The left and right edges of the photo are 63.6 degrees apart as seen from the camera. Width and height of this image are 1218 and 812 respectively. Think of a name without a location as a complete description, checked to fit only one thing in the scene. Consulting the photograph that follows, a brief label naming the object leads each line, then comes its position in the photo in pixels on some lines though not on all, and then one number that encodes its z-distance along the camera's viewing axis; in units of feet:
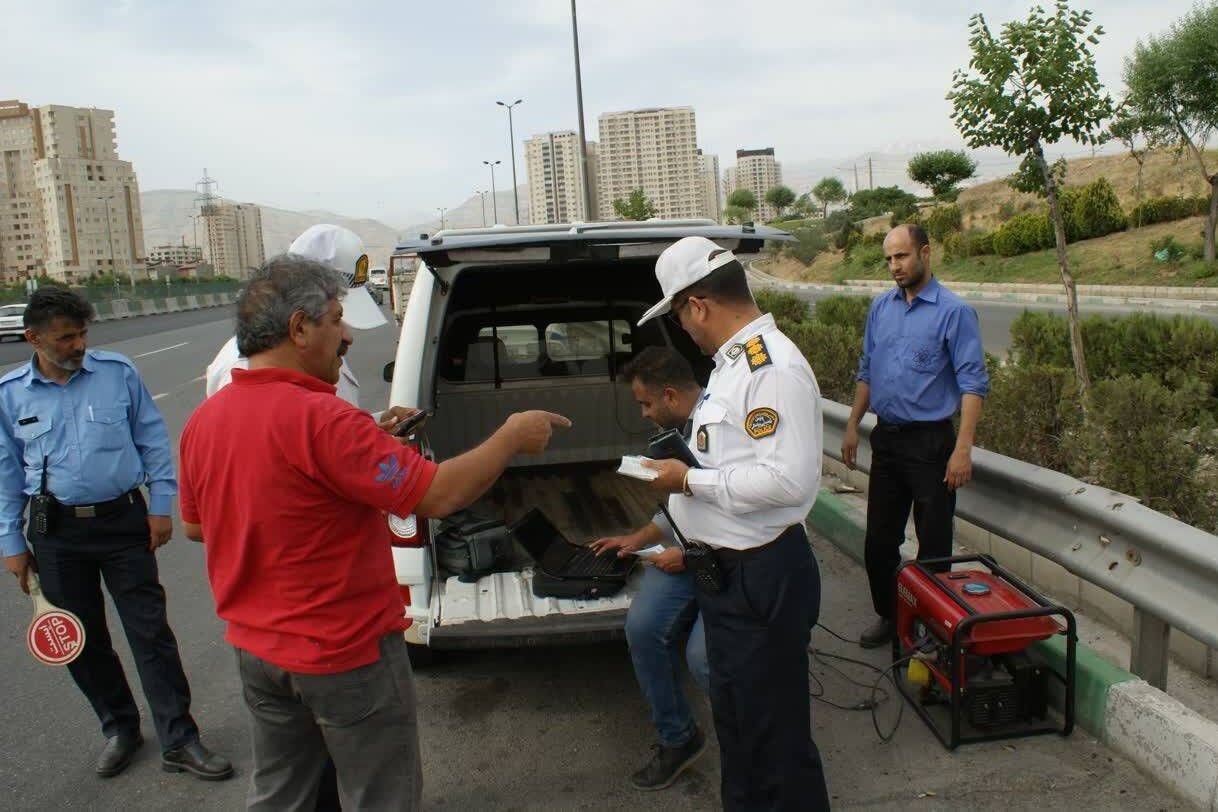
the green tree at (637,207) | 108.06
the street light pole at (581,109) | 77.00
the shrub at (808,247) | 165.48
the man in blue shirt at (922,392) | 13.37
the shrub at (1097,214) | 101.45
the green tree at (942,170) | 170.71
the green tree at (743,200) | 273.95
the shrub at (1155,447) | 13.73
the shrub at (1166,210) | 98.68
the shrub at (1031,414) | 17.58
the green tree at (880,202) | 174.19
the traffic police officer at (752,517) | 8.52
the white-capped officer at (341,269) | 11.15
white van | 12.40
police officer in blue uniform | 11.53
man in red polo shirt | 7.01
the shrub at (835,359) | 27.25
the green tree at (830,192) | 279.28
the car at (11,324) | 98.48
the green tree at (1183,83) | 82.38
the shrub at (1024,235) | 104.53
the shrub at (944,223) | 130.82
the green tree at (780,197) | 305.53
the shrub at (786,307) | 43.06
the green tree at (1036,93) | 21.57
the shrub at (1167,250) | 84.02
